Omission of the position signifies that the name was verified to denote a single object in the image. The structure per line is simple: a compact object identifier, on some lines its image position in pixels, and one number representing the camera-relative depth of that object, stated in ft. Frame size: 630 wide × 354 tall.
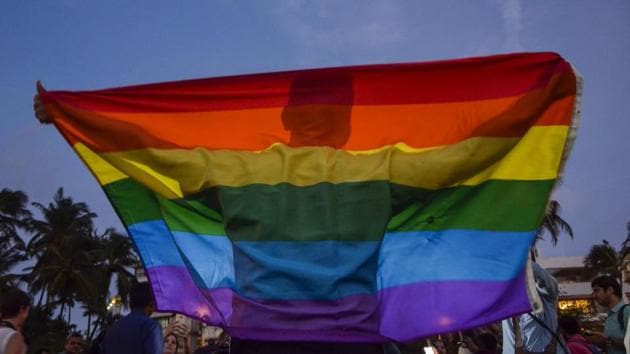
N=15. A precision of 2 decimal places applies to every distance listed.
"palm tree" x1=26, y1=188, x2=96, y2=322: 125.59
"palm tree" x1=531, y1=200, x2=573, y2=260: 88.84
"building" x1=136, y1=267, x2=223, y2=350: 127.58
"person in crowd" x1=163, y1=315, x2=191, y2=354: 17.48
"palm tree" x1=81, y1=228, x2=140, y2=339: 141.19
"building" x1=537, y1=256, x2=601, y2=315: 155.63
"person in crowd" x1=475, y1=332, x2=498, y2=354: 21.35
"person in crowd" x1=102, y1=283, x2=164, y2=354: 14.27
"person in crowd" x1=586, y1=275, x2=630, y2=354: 17.10
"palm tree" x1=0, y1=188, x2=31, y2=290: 116.98
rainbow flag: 8.98
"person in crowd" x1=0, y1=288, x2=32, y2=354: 12.68
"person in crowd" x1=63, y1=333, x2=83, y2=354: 22.61
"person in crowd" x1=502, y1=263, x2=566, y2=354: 13.12
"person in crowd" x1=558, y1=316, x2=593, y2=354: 17.53
